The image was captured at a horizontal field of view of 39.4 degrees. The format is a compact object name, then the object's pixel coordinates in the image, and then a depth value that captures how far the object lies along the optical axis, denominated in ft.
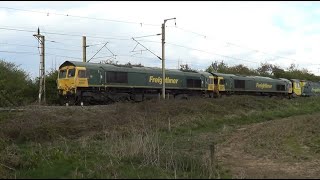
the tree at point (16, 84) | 136.15
